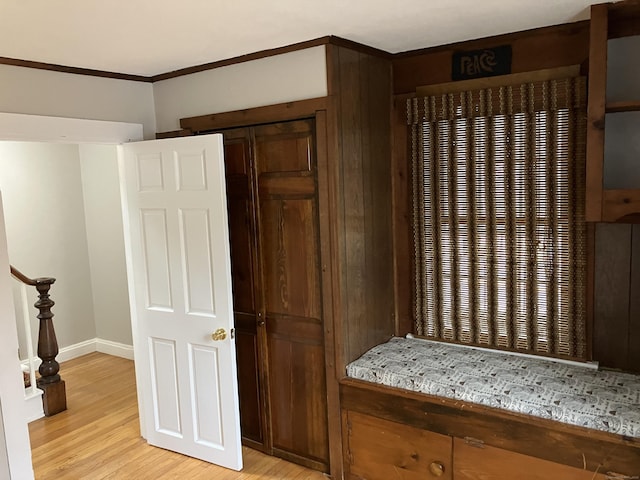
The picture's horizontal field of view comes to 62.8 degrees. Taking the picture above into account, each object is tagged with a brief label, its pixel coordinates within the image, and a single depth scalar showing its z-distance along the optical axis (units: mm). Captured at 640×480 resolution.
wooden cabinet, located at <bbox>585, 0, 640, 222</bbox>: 2154
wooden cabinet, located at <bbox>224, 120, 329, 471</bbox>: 2801
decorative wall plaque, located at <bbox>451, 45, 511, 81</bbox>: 2676
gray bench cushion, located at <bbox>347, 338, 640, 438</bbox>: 2146
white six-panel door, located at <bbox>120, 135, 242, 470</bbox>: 2840
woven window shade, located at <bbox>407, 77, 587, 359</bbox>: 2592
